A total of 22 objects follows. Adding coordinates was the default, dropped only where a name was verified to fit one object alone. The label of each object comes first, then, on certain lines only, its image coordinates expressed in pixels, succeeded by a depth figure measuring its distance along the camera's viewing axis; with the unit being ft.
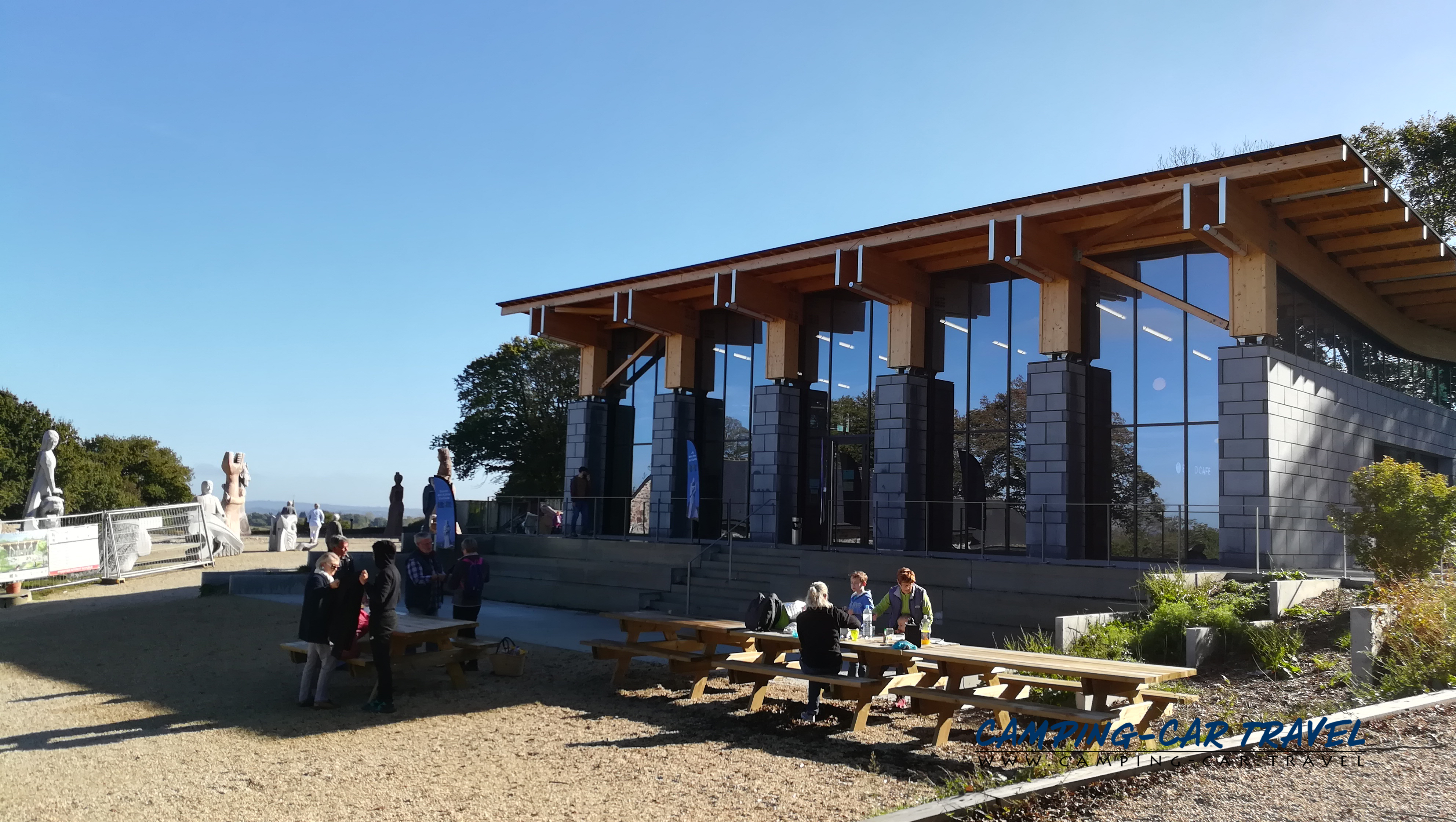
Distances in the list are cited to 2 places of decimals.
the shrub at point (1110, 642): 33.55
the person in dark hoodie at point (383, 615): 30.91
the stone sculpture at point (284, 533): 100.42
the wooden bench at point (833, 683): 27.43
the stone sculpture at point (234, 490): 120.57
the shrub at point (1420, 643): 27.89
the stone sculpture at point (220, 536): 87.30
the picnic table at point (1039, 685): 23.58
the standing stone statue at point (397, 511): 87.04
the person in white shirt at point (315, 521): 126.41
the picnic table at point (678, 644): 33.32
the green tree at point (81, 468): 148.15
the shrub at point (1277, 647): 31.42
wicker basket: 36.50
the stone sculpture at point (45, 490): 81.51
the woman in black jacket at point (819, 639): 28.60
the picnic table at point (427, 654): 32.76
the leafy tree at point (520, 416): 131.85
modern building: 50.39
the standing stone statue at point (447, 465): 56.80
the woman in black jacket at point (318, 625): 31.22
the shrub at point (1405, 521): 38.32
